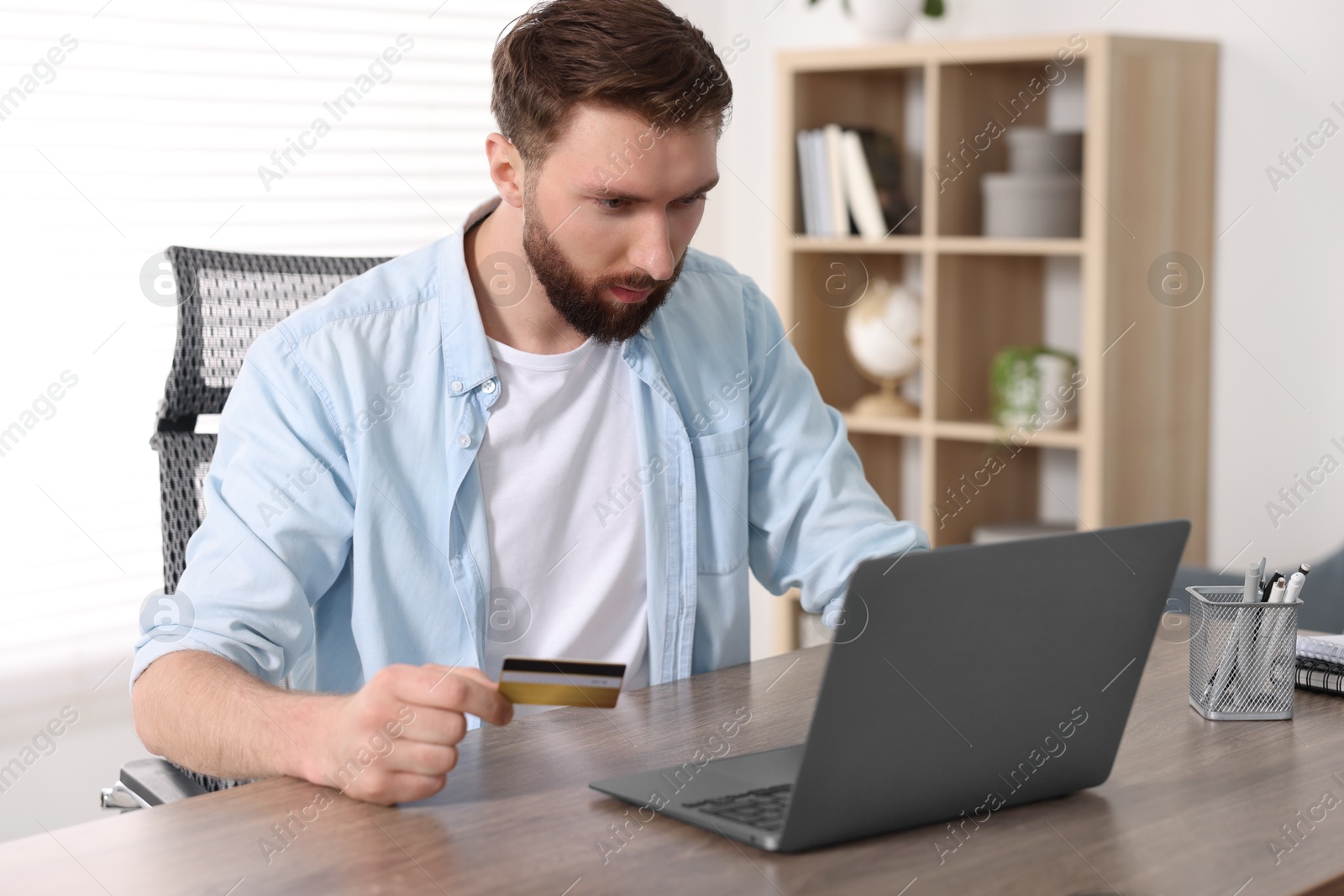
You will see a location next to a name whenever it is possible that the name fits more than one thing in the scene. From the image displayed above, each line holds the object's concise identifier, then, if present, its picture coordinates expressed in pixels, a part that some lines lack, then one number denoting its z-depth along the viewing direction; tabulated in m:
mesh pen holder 3.02
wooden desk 2.68
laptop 2.69
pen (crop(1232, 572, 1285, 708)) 3.02
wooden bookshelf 4.67
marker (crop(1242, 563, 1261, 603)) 3.04
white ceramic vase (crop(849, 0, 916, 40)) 5.32
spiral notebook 3.11
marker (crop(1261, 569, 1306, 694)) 3.02
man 3.15
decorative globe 5.37
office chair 3.36
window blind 4.35
